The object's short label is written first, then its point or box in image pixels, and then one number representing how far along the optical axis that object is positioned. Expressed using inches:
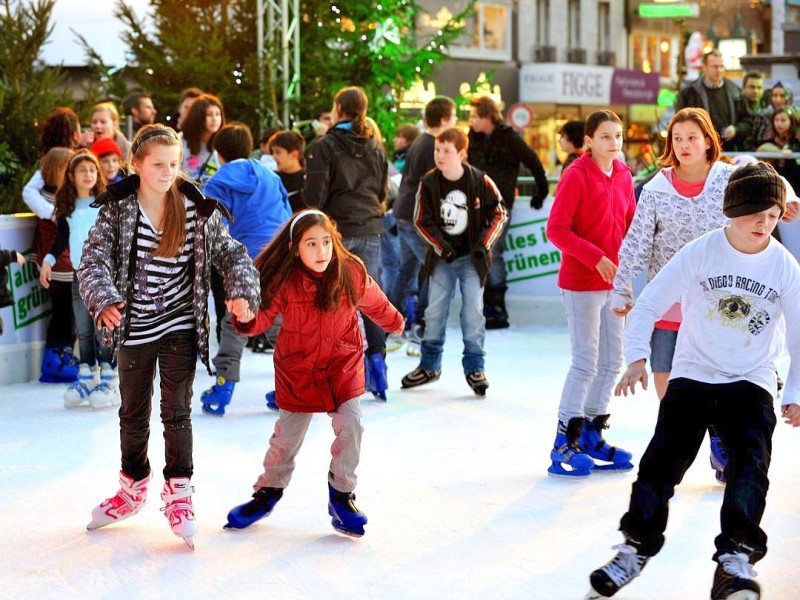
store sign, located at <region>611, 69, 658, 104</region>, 1492.4
